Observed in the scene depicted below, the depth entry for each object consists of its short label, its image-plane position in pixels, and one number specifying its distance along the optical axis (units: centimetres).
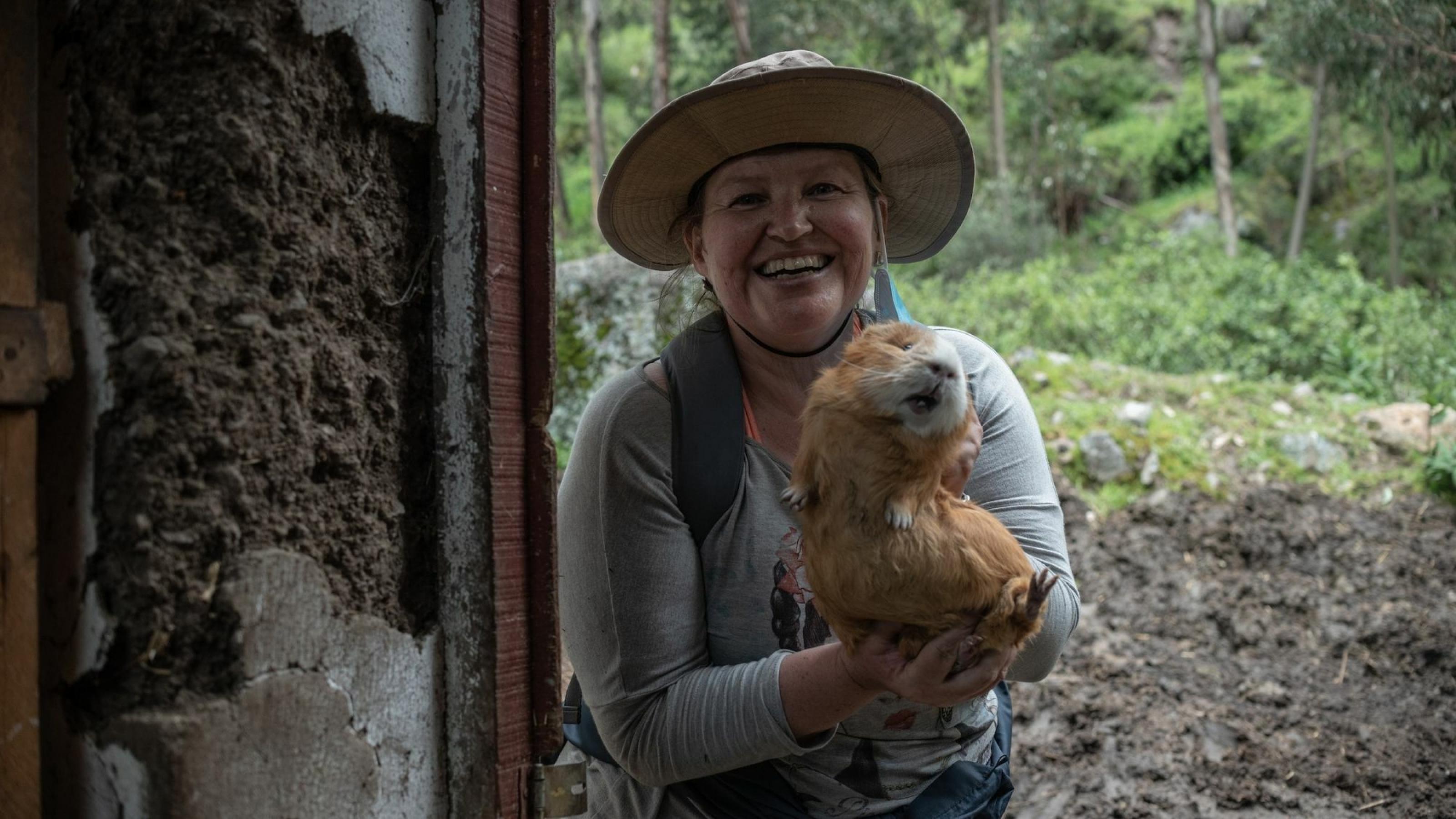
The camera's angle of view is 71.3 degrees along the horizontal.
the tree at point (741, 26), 1400
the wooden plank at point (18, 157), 138
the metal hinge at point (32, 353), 133
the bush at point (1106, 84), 2514
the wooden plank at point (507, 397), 186
